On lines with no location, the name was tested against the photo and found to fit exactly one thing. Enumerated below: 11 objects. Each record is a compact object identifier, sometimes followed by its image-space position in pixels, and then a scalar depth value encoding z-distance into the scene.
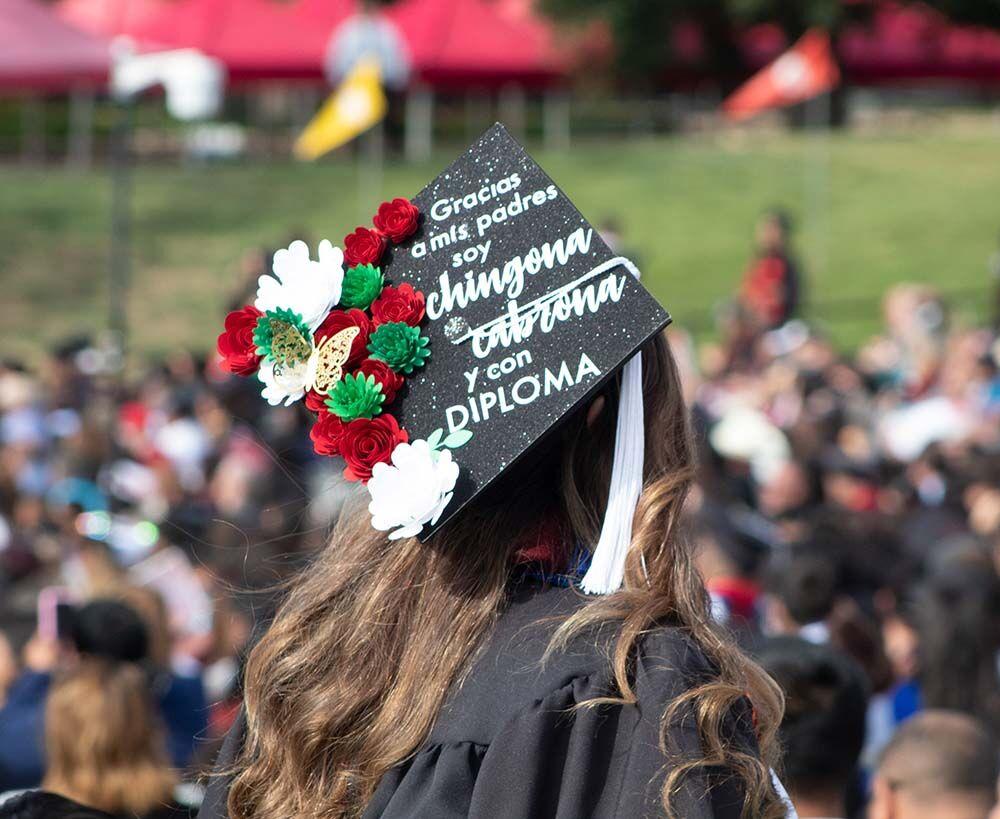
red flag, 35.16
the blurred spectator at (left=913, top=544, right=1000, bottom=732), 8.77
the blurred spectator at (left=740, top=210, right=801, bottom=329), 28.73
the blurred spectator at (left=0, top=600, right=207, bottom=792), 7.81
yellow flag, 25.69
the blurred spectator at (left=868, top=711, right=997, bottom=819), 6.11
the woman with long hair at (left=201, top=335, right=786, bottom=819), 3.53
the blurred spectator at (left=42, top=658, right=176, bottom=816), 7.16
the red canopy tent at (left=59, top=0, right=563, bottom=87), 64.50
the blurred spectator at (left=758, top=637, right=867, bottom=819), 6.47
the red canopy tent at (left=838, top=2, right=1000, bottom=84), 68.94
